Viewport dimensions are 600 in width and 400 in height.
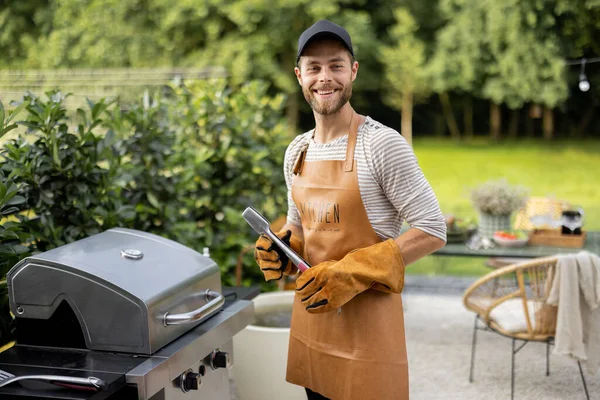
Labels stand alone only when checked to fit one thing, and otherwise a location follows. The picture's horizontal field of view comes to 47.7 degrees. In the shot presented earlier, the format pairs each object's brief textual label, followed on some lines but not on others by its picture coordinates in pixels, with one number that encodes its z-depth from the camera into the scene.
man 1.66
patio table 3.93
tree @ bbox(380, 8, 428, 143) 8.77
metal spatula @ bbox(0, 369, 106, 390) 1.42
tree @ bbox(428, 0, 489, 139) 8.01
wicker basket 4.31
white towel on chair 2.99
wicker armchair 3.10
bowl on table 4.04
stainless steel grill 1.51
